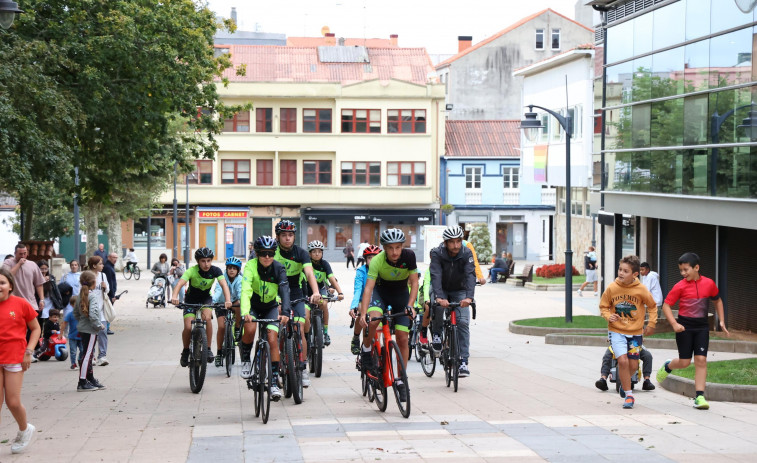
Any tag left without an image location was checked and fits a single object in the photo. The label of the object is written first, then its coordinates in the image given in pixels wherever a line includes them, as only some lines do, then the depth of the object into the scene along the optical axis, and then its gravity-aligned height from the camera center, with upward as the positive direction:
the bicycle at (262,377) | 10.68 -1.67
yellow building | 70.69 +2.30
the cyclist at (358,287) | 12.45 -0.96
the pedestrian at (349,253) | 59.95 -2.73
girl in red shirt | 9.31 -1.20
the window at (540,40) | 74.44 +10.53
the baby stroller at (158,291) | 34.09 -2.67
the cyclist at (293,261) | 12.75 -0.66
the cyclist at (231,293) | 15.47 -1.35
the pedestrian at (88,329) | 14.05 -1.59
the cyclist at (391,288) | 11.27 -0.87
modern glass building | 19.28 +1.21
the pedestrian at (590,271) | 37.94 -2.30
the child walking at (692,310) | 11.81 -1.13
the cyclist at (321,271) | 15.70 -0.95
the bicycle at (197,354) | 13.32 -1.78
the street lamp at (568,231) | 23.92 -0.65
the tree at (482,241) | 60.38 -2.09
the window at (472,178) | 72.56 +1.51
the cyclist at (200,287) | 13.89 -1.05
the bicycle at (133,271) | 51.72 -3.21
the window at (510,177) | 72.81 +1.58
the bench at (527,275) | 44.19 -2.85
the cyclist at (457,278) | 12.88 -0.87
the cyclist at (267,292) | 11.29 -0.91
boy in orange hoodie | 11.90 -1.15
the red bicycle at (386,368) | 10.73 -1.59
